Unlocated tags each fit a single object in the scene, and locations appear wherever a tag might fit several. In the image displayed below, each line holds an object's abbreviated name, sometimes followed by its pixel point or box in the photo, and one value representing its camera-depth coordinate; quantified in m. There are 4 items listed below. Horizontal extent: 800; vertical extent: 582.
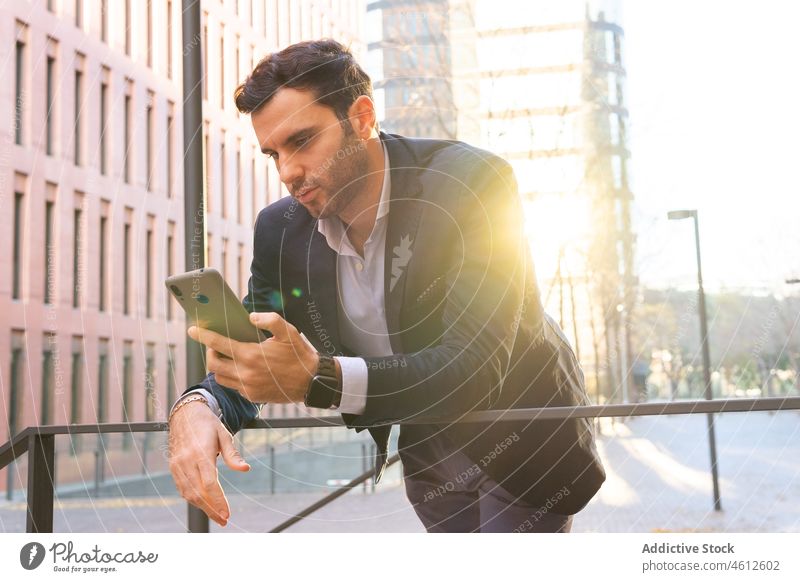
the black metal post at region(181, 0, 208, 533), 2.49
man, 1.46
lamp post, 5.72
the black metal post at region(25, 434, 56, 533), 2.17
